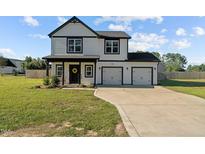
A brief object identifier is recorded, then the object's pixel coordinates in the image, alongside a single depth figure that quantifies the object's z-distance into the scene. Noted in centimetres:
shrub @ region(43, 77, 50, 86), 1374
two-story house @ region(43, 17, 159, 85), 1515
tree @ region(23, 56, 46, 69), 3466
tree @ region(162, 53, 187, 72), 6415
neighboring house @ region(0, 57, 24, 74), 4196
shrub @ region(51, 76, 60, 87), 1329
